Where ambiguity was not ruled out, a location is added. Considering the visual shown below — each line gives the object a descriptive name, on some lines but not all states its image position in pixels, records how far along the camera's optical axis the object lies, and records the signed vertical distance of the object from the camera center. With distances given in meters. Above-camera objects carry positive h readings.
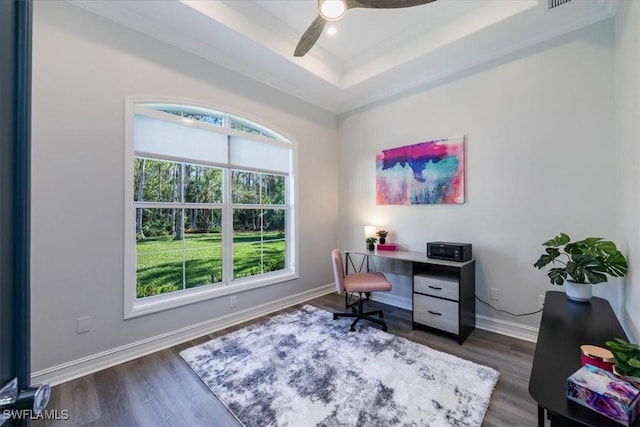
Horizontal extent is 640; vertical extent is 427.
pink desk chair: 2.94 -0.79
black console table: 0.93 -0.66
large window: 2.61 +0.09
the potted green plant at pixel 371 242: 3.71 -0.40
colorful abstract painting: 3.18 +0.51
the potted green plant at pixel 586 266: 1.85 -0.37
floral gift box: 0.88 -0.61
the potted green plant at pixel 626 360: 0.98 -0.55
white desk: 2.68 -0.86
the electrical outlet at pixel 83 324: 2.18 -0.92
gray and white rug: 1.73 -1.28
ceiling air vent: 2.26 +1.78
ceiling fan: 1.91 +1.49
